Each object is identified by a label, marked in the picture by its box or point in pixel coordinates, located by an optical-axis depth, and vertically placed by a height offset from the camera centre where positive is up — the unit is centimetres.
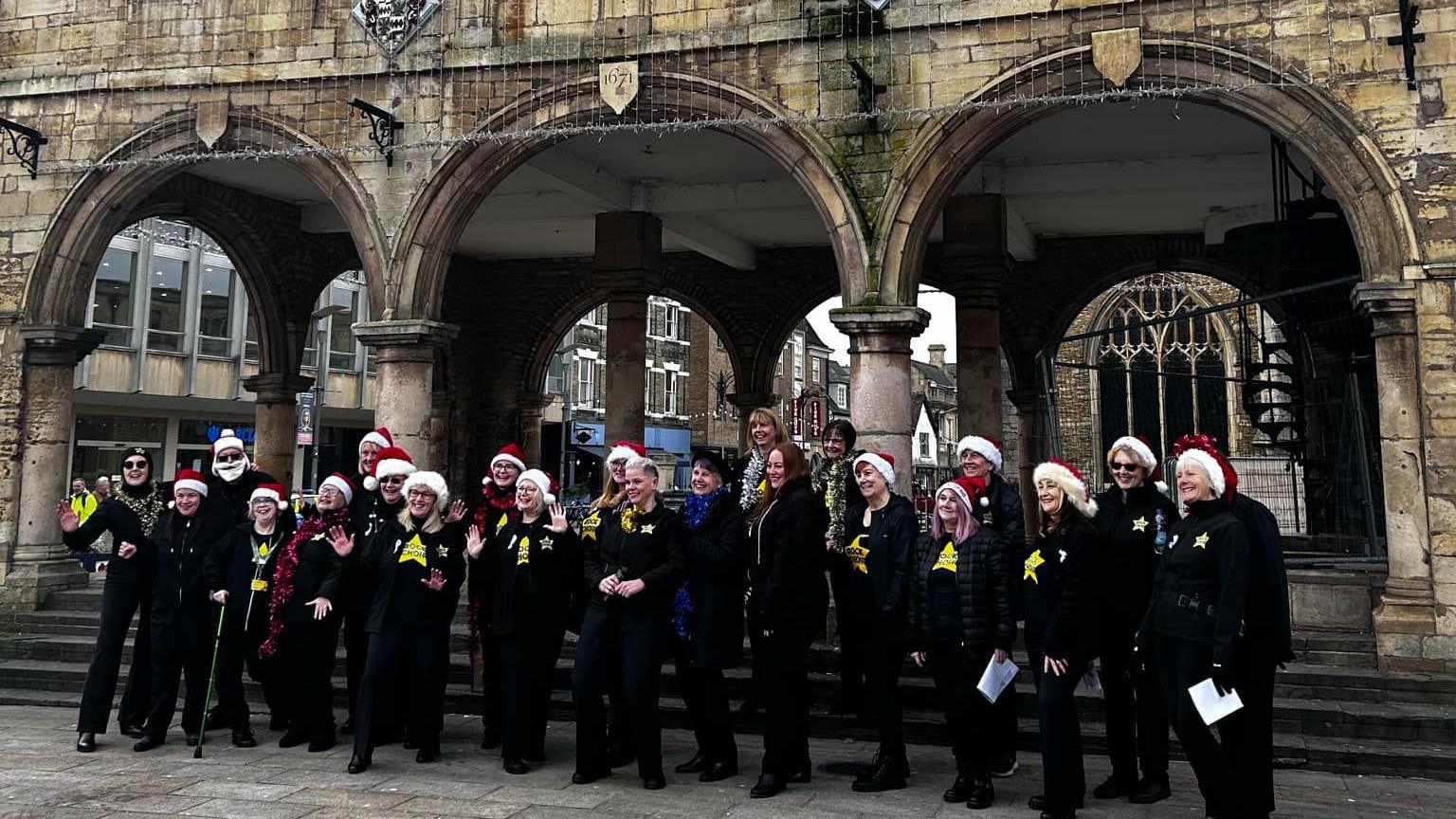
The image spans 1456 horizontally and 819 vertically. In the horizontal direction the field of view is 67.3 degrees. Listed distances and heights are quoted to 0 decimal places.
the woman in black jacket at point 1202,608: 457 -31
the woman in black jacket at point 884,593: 563 -30
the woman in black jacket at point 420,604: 619 -39
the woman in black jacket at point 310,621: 657 -52
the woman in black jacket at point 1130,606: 528 -34
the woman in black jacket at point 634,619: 568 -45
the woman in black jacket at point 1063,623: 502 -40
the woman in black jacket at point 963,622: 532 -43
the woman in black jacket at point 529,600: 604 -36
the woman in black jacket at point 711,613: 565 -41
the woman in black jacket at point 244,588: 671 -33
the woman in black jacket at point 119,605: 675 -45
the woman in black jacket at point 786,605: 556 -36
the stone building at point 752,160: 764 +350
